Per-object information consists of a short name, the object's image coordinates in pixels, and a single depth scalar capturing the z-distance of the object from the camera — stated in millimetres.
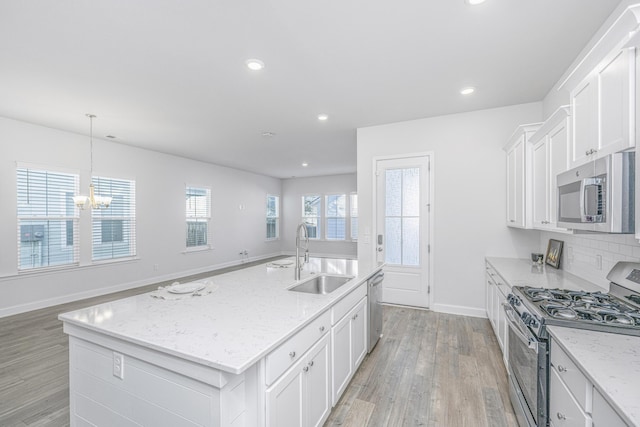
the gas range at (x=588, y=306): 1444
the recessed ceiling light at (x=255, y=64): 2654
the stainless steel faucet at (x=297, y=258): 2475
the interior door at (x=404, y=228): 4270
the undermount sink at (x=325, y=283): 2623
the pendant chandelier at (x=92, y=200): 4102
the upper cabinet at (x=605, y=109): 1365
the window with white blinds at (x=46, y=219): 4352
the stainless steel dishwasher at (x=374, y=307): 2848
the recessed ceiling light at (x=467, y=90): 3289
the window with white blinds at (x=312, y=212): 9867
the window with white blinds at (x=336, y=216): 9516
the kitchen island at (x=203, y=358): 1194
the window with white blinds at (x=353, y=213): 9312
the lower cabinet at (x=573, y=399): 1024
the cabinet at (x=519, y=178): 2930
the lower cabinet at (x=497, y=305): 2598
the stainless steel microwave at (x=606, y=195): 1384
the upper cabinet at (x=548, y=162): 2156
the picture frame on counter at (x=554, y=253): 2998
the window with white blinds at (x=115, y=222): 5250
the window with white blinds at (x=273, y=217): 9898
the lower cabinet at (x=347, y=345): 2066
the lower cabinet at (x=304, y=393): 1370
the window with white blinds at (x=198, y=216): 7027
